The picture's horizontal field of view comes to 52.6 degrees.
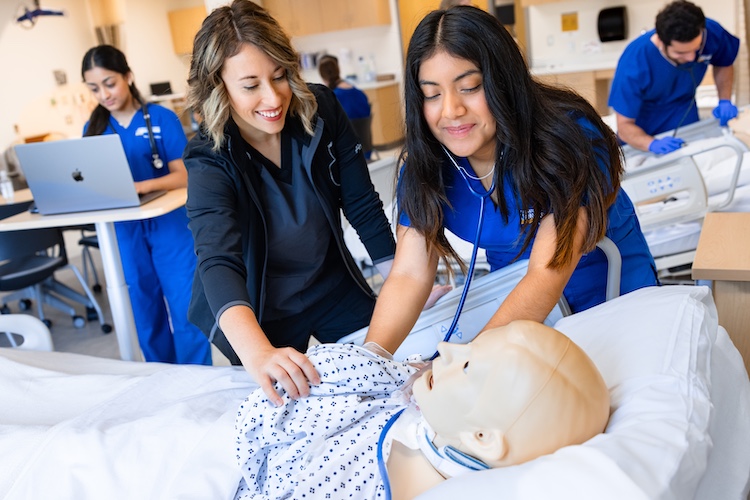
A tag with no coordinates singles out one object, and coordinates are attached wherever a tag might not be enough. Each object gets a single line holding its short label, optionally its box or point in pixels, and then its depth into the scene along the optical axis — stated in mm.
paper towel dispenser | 6195
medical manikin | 910
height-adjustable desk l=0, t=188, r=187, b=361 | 2705
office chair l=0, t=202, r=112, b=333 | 3592
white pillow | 810
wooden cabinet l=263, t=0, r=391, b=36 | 6824
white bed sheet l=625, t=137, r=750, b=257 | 2766
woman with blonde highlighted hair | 1577
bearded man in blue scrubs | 3139
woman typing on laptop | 2957
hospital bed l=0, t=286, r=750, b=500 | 846
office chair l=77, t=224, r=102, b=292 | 4104
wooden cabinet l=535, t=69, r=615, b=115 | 6091
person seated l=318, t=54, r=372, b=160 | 5426
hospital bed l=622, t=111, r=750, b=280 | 2617
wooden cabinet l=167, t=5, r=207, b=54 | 8508
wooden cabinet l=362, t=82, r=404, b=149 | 7000
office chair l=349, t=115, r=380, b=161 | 5547
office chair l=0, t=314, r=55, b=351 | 2066
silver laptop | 2705
